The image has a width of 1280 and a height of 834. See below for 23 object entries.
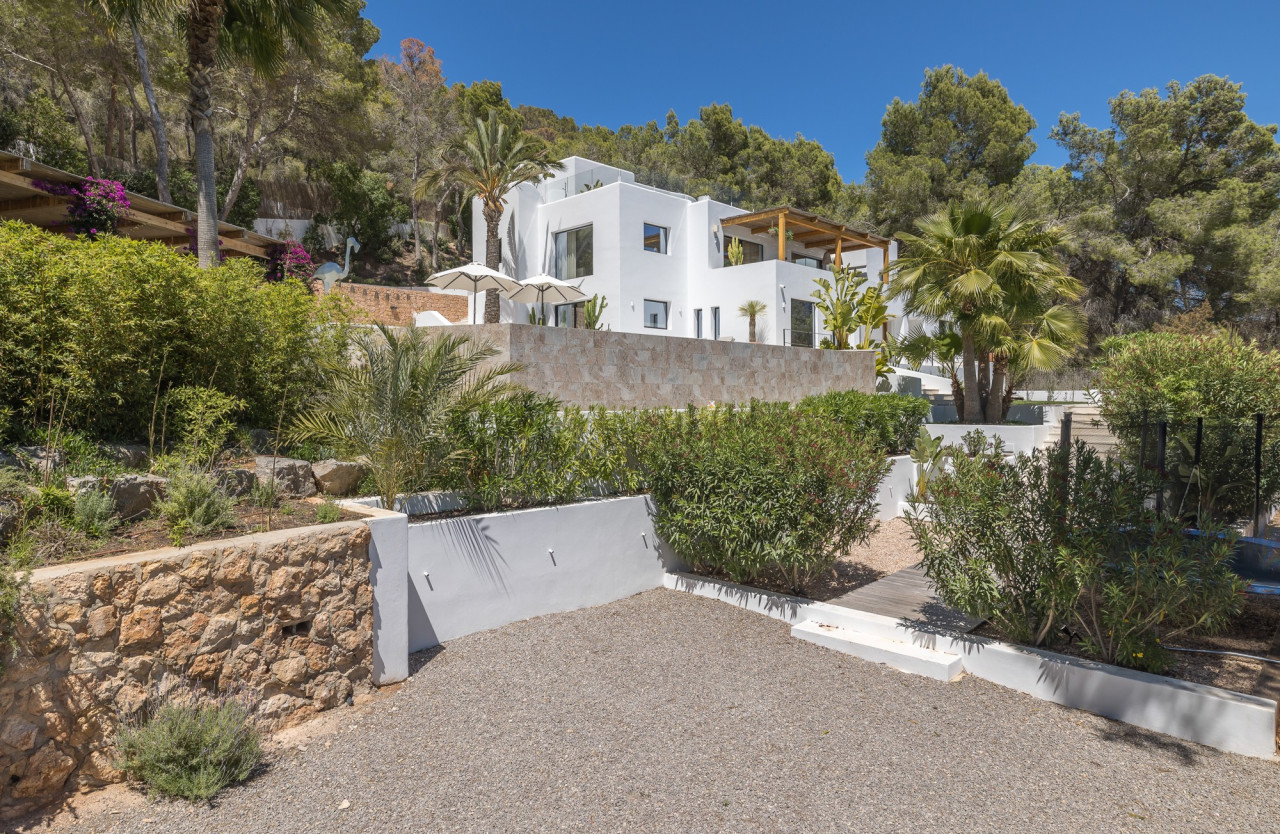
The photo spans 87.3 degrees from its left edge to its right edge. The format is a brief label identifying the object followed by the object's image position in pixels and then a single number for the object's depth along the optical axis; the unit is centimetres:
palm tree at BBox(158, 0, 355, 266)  848
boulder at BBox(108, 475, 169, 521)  494
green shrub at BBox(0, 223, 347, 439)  511
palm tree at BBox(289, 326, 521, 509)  620
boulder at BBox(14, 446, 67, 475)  491
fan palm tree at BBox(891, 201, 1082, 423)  1599
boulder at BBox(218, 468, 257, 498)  550
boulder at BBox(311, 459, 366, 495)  647
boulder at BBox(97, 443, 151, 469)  558
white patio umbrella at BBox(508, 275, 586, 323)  1606
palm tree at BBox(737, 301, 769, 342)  2061
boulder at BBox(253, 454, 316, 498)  608
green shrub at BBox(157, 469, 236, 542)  464
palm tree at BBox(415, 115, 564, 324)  2003
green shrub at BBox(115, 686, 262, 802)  373
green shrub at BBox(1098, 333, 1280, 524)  785
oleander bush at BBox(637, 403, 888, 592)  686
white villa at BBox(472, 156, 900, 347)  2055
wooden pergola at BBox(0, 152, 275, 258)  995
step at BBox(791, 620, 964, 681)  557
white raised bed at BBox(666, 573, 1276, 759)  446
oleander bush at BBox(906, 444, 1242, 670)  482
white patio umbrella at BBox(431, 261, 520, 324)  1495
